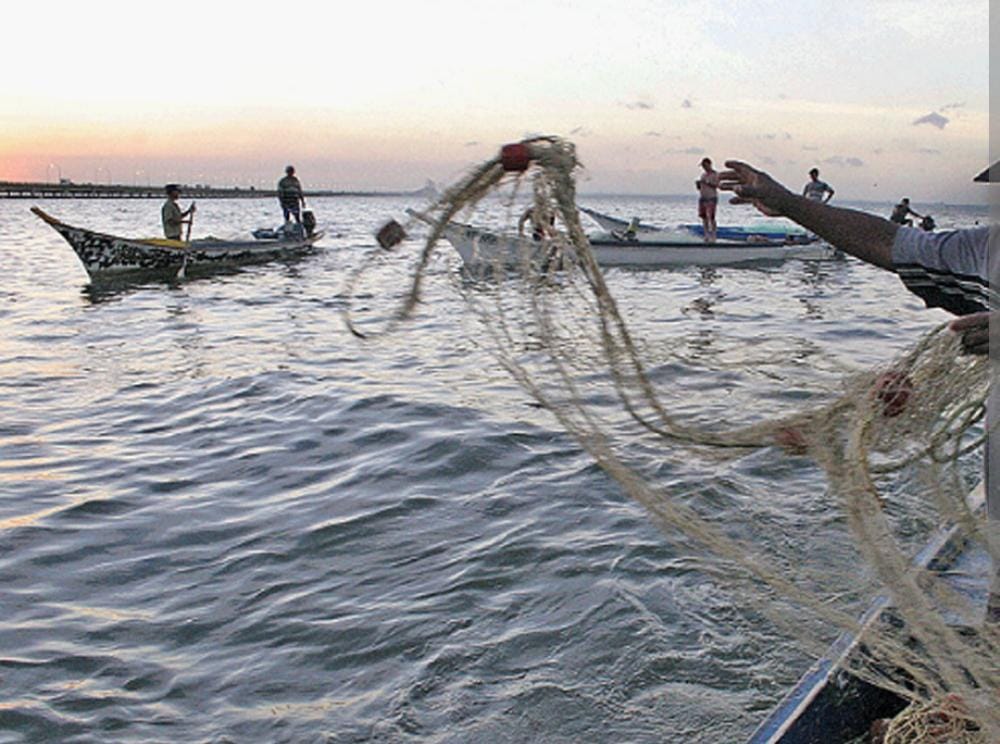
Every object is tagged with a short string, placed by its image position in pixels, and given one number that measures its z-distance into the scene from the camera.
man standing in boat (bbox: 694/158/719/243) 21.95
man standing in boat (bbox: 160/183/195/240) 19.73
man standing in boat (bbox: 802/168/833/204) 23.50
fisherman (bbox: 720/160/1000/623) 2.55
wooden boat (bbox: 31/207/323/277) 18.34
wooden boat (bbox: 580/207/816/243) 22.27
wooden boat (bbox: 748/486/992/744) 2.74
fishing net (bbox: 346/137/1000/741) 2.45
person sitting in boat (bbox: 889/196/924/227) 23.06
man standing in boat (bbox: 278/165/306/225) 24.12
